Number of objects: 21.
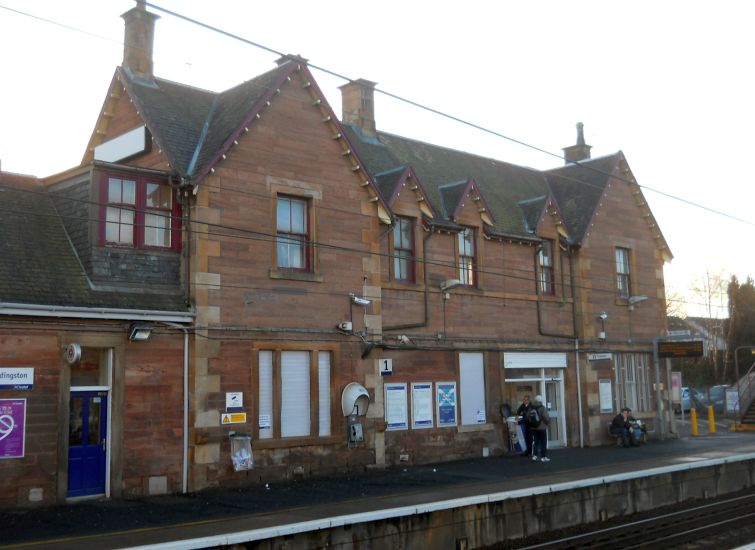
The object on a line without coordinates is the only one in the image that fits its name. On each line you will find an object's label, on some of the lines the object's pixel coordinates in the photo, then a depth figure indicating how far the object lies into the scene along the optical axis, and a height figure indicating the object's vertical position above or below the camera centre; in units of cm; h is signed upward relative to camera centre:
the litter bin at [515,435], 2634 -112
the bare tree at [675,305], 6712 +697
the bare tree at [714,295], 6531 +757
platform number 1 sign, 2272 +88
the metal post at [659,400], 3234 -18
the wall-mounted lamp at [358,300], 2200 +255
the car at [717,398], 4997 -23
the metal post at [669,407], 3293 -46
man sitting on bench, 2895 -107
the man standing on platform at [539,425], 2367 -75
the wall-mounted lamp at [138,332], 1783 +150
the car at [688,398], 5059 -21
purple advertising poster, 1602 -37
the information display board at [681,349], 3069 +165
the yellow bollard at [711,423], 3453 -116
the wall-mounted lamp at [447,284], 2483 +327
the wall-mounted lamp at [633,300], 3156 +345
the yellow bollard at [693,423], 3419 -113
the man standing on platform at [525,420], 2408 -62
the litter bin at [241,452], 1894 -106
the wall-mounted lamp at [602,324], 3005 +250
